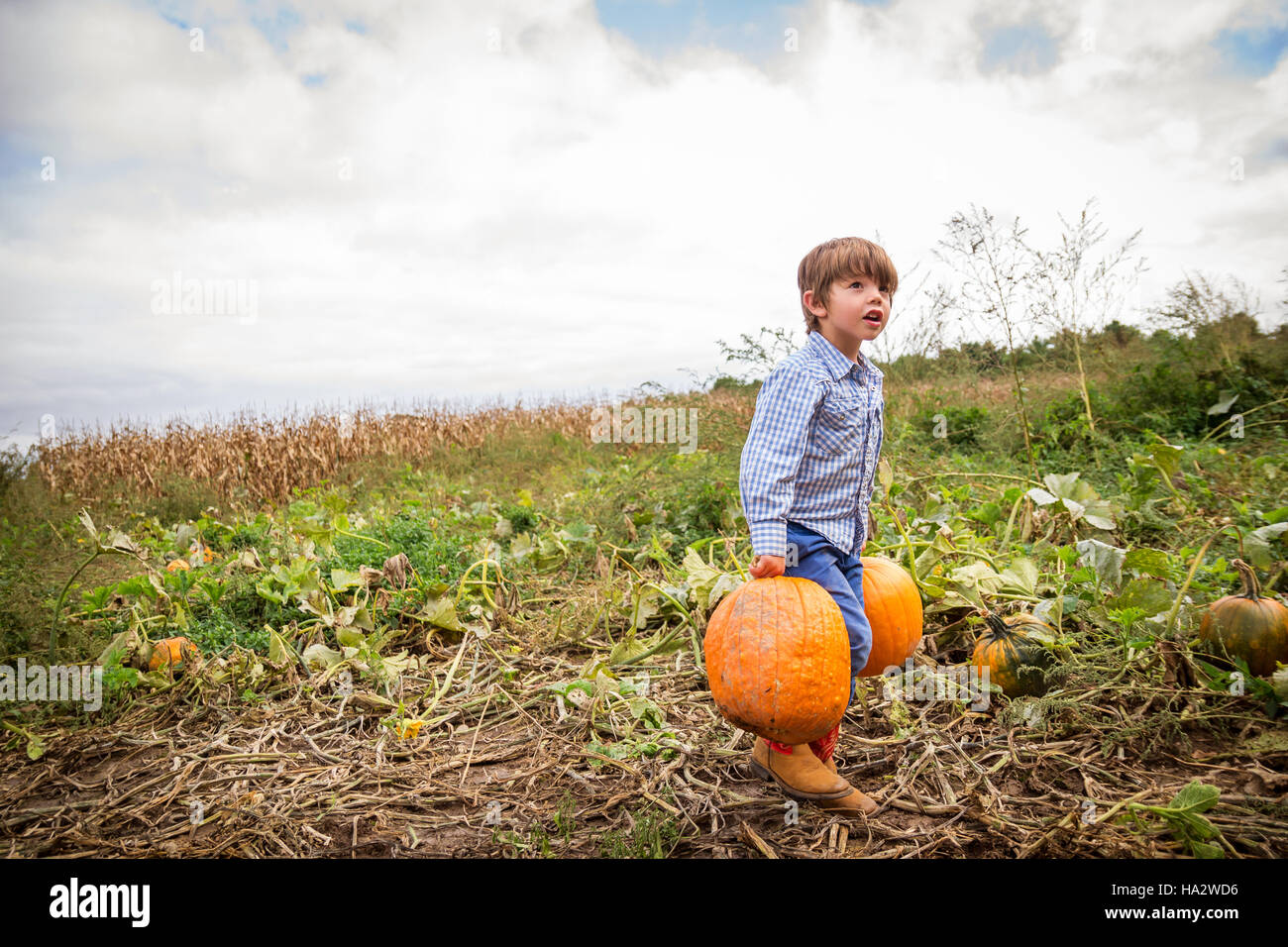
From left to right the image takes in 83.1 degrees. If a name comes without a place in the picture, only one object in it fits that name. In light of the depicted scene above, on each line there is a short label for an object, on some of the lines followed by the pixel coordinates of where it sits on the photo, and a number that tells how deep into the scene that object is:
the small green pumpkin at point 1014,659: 2.65
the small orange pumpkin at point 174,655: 3.35
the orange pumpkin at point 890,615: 2.41
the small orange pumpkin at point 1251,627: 2.49
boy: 2.09
